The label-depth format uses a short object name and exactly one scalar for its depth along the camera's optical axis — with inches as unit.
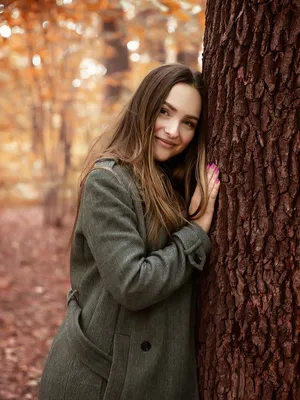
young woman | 76.2
